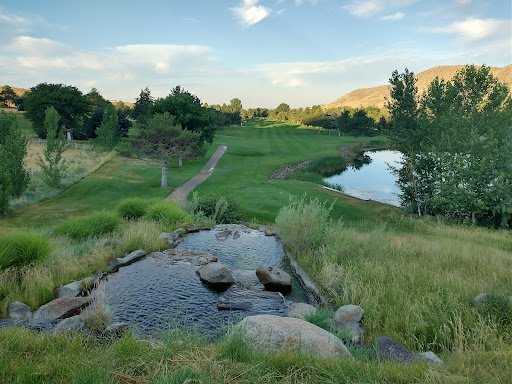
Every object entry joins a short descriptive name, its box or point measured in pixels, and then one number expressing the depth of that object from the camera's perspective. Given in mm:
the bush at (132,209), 14414
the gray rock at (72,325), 4982
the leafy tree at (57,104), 50688
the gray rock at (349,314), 5905
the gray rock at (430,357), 4032
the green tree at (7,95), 89750
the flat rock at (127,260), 8906
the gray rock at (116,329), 5250
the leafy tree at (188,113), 36250
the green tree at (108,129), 39031
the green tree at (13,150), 17500
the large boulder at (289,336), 4020
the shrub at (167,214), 13438
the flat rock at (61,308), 6270
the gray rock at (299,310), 6236
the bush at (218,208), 15521
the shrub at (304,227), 10391
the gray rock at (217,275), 8125
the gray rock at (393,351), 4251
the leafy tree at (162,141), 25516
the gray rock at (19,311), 6170
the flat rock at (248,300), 7136
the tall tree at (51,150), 22109
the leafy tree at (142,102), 58031
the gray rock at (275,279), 8250
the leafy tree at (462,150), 16453
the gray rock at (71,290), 7211
